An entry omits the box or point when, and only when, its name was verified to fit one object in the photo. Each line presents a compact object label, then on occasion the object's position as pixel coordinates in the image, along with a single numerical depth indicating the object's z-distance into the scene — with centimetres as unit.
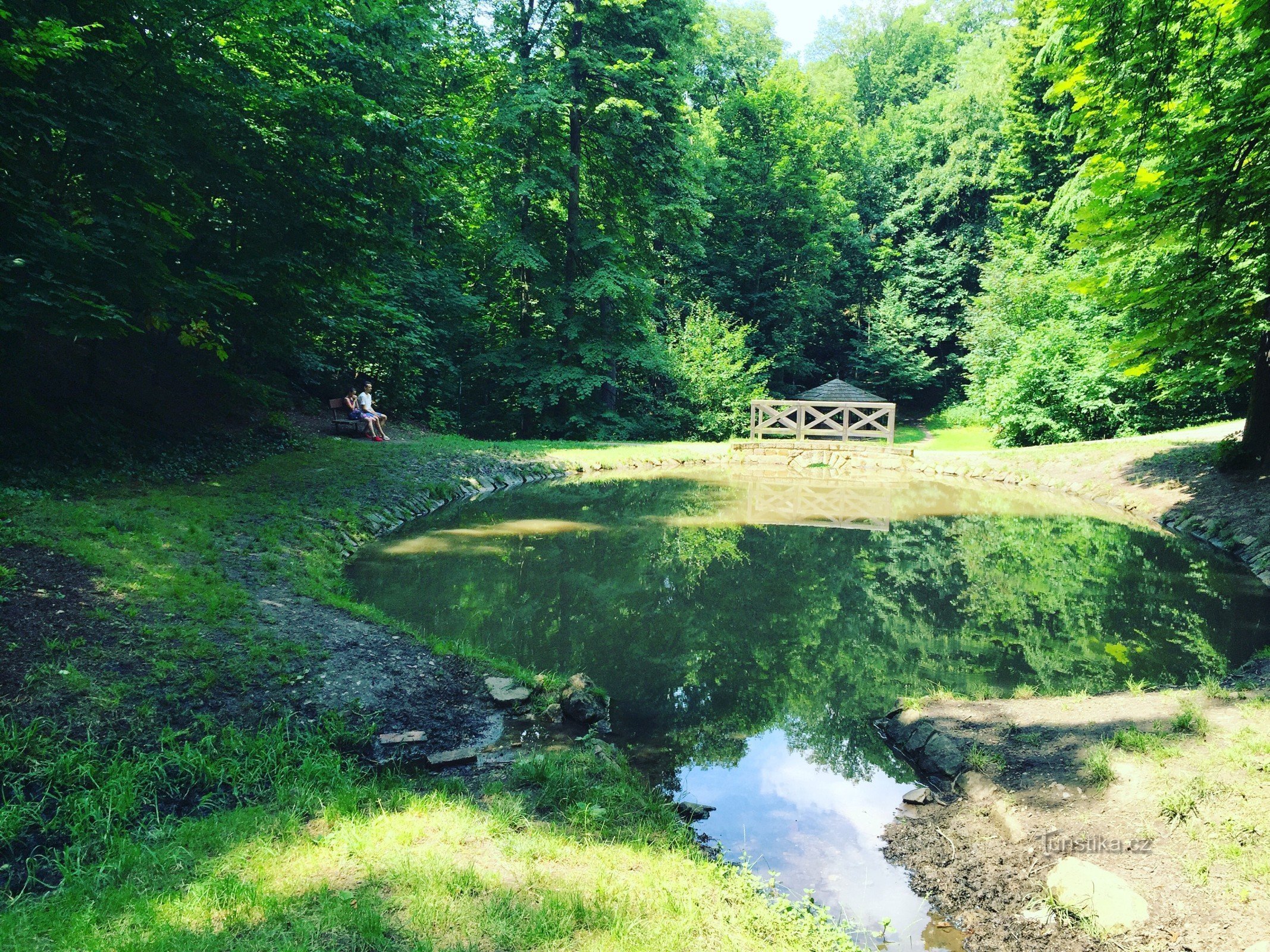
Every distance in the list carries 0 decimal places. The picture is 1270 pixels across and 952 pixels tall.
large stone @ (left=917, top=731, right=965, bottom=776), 454
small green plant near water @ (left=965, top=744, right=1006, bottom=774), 437
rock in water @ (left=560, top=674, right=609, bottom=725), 506
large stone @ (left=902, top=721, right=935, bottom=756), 485
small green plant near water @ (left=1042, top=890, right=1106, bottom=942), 311
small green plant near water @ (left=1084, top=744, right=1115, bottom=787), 403
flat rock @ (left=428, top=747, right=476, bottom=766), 426
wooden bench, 1588
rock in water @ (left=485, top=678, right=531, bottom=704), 517
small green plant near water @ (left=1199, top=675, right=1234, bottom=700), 490
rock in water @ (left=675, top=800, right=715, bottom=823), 416
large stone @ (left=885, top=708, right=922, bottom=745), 506
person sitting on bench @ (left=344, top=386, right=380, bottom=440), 1578
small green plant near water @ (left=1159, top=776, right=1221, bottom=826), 362
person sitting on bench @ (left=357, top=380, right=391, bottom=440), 1588
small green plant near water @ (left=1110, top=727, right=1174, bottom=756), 418
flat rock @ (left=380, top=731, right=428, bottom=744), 445
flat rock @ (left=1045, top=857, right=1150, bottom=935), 309
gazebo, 2070
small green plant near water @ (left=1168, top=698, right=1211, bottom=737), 432
